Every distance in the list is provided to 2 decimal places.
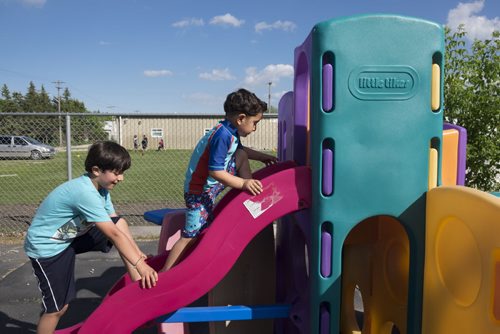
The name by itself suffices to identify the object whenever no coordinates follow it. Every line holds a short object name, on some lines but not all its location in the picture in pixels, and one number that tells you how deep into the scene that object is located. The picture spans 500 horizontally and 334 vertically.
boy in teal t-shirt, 2.41
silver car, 9.36
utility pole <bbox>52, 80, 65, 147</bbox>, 7.98
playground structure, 2.13
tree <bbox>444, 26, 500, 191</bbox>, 4.96
